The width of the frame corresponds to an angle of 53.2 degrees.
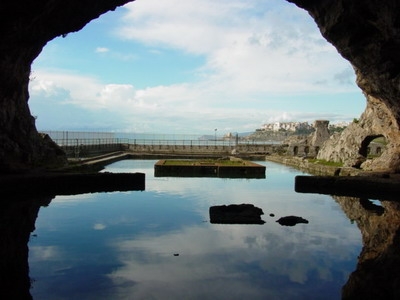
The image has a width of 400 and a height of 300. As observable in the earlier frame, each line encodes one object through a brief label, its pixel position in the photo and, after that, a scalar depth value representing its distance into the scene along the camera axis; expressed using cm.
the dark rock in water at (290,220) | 1458
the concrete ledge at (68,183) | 1908
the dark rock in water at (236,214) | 1462
